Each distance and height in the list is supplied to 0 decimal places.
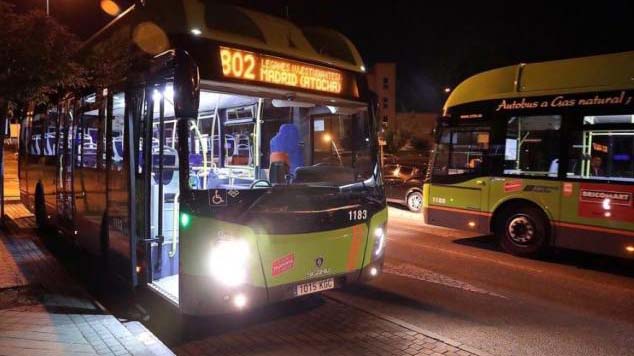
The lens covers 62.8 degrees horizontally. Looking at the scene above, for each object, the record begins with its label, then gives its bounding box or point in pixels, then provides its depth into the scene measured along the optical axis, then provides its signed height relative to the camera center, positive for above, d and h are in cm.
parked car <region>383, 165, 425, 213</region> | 1535 -102
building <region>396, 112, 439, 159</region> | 6122 +283
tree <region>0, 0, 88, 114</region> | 632 +113
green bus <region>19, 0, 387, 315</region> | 478 -13
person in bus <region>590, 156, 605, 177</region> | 838 -21
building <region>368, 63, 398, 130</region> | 7412 +963
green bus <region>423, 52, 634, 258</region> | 816 -7
